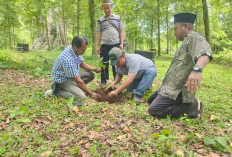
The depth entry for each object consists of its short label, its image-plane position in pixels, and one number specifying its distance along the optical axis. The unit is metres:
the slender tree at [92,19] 9.54
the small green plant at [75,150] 2.09
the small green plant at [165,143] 2.09
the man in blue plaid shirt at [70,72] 3.58
